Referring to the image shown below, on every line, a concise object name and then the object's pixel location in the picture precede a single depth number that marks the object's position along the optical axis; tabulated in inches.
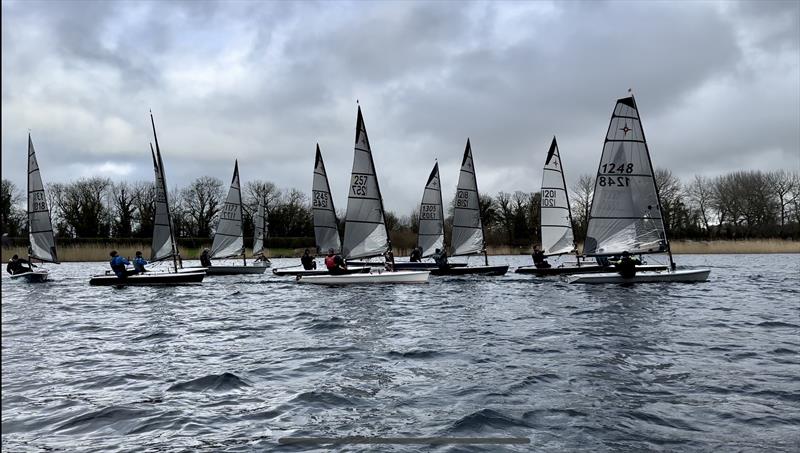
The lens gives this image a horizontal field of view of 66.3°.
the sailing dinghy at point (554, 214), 1314.0
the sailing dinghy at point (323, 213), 1401.3
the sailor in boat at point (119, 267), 1051.9
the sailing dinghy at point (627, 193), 1042.7
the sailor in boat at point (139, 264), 1086.4
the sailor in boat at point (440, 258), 1283.2
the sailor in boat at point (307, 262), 1272.1
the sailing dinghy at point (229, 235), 1568.7
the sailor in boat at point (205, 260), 1503.4
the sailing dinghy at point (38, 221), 1311.5
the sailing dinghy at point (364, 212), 1147.9
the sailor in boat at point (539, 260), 1243.2
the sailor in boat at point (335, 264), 1037.2
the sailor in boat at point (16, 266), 1185.5
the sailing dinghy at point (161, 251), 1061.1
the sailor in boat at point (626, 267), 919.0
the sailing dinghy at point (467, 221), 1421.0
